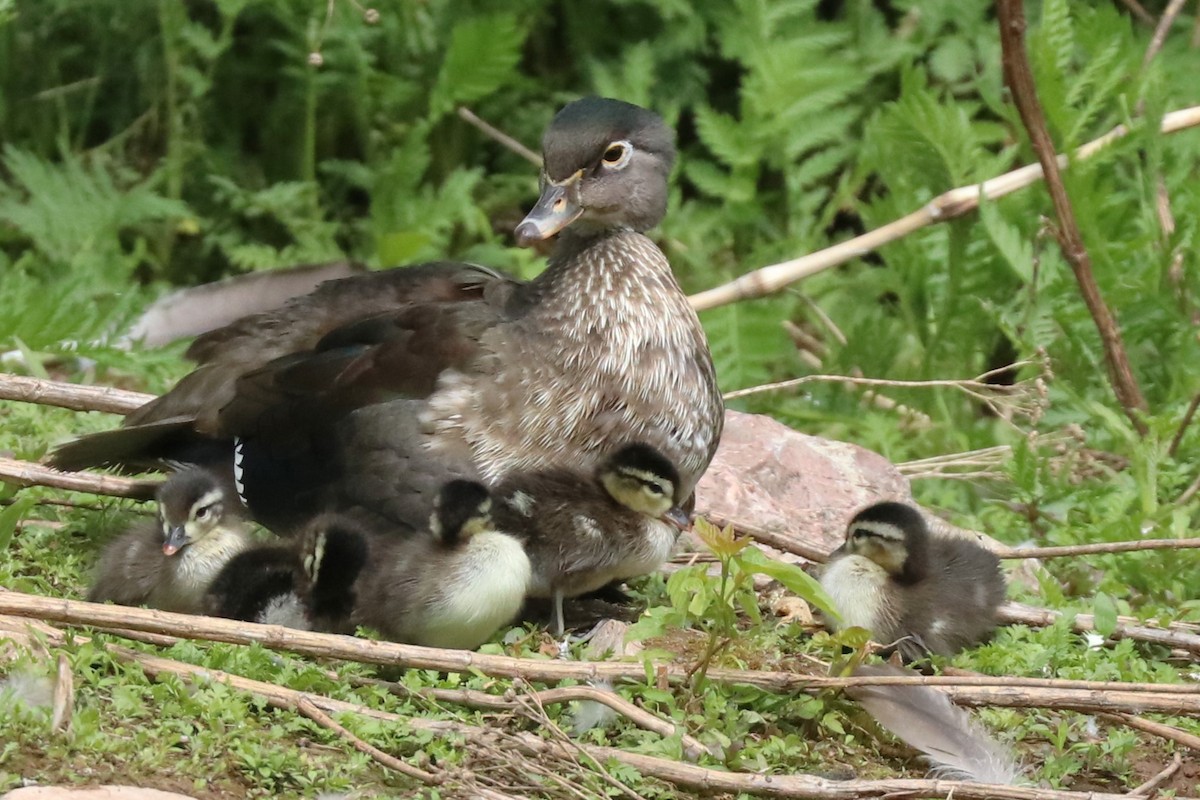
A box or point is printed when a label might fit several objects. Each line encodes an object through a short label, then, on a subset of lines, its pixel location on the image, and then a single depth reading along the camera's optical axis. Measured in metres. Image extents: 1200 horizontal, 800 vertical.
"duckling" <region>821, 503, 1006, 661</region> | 7.87
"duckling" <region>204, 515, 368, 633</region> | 7.45
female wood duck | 7.98
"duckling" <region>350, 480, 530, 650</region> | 7.28
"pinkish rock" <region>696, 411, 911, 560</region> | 9.73
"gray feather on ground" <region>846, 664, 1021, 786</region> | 6.63
